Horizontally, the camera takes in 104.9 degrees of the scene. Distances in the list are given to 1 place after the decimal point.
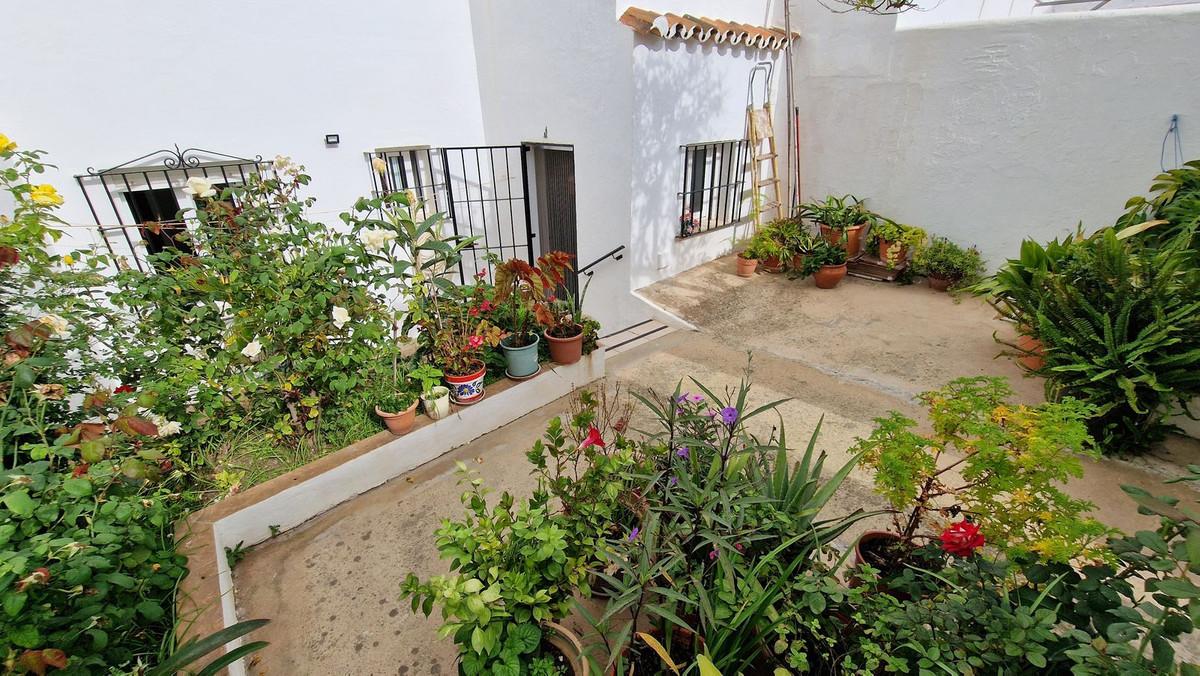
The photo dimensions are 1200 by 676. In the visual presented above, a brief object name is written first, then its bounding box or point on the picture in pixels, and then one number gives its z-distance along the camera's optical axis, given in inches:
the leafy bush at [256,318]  83.7
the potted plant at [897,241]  198.5
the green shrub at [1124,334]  96.8
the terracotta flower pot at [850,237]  207.9
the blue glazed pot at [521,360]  118.1
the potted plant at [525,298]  109.9
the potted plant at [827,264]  196.4
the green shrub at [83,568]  45.9
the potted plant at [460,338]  108.4
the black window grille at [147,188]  136.2
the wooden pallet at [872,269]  203.2
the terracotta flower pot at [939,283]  189.9
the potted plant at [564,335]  125.0
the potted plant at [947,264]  186.9
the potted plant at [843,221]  208.2
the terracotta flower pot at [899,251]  200.5
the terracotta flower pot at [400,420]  99.8
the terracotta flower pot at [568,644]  50.8
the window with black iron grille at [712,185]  207.0
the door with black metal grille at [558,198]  201.3
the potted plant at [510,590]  46.1
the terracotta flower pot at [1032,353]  122.8
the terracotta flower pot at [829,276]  195.9
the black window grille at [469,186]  195.6
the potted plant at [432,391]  101.5
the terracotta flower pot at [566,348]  124.7
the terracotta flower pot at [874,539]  67.6
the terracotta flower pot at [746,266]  211.9
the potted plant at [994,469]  48.4
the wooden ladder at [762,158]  220.8
